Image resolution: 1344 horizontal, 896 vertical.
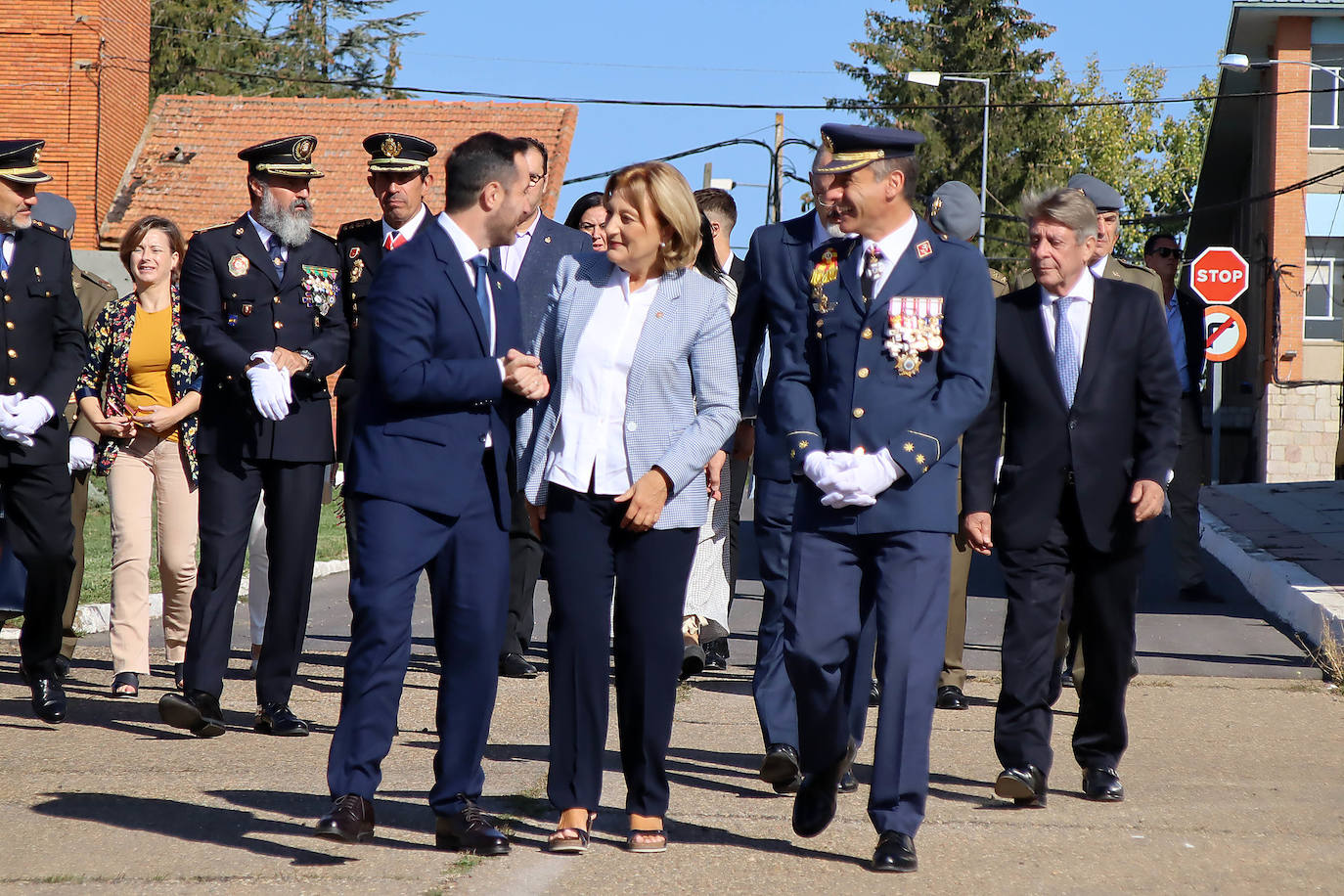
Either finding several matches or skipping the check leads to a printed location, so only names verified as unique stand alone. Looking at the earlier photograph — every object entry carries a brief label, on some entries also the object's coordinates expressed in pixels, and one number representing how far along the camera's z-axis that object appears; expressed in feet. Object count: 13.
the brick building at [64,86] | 222.73
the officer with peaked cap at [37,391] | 44.54
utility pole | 253.39
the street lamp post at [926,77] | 222.34
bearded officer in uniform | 42.72
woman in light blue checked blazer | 31.80
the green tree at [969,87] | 370.03
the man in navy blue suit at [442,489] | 31.18
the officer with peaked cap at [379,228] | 46.48
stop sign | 178.35
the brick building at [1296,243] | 221.94
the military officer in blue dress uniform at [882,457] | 31.45
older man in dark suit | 37.22
